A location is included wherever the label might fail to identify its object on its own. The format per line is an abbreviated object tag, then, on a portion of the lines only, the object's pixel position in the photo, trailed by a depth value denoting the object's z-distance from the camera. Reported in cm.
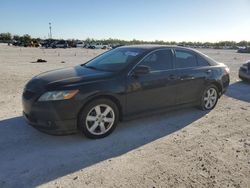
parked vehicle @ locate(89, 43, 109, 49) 4233
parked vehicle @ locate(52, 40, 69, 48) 4087
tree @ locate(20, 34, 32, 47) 4378
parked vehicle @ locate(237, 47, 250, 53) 3643
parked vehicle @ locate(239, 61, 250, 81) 738
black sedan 308
